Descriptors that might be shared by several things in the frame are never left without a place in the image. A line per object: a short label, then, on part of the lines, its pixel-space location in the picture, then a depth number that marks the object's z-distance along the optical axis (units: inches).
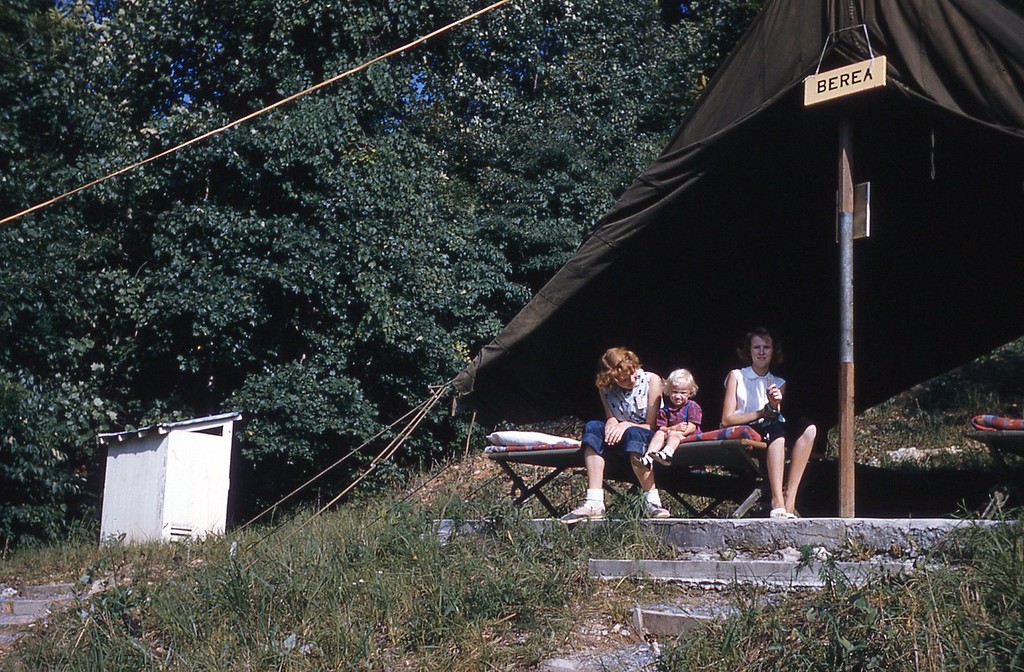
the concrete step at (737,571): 200.2
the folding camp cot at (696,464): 255.1
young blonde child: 273.9
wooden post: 236.2
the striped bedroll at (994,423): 234.8
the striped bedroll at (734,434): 251.8
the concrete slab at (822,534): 206.1
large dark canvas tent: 244.8
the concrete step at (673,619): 196.2
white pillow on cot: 289.4
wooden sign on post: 243.9
